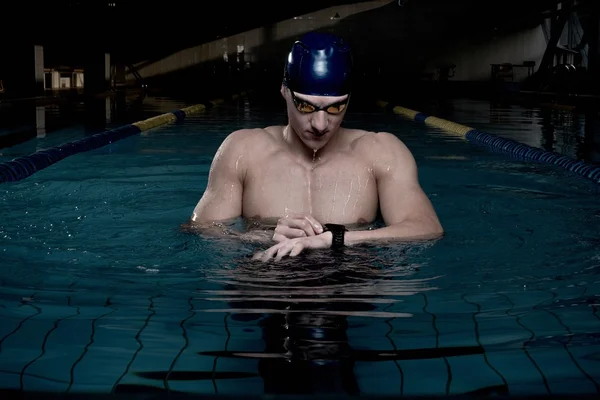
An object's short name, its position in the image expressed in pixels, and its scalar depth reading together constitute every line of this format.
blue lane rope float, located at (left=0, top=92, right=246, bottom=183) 6.01
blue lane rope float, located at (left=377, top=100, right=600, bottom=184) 6.16
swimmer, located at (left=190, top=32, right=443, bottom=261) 3.04
